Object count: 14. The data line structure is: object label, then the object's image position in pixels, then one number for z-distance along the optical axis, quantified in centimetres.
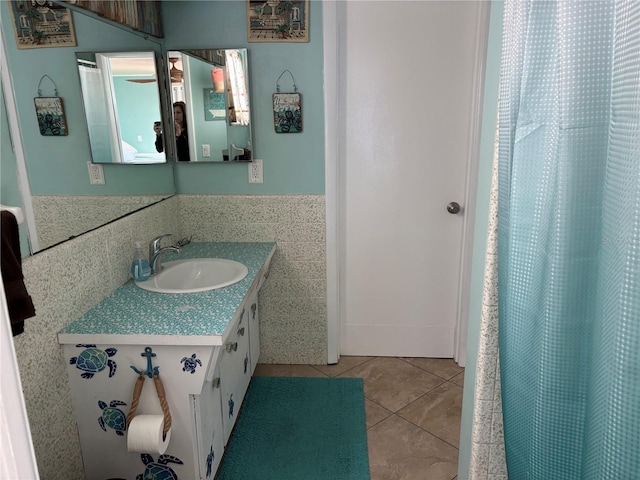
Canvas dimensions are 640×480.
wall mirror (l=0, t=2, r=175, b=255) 131
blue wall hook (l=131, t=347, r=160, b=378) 150
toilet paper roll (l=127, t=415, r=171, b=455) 143
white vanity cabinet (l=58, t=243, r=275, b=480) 149
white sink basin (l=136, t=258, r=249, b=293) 211
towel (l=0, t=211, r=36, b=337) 117
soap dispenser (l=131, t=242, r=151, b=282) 193
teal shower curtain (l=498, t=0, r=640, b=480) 59
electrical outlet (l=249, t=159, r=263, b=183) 257
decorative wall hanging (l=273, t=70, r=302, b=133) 246
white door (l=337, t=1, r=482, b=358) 249
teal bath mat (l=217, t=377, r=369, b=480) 200
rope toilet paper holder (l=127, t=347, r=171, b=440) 150
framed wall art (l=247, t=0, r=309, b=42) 237
